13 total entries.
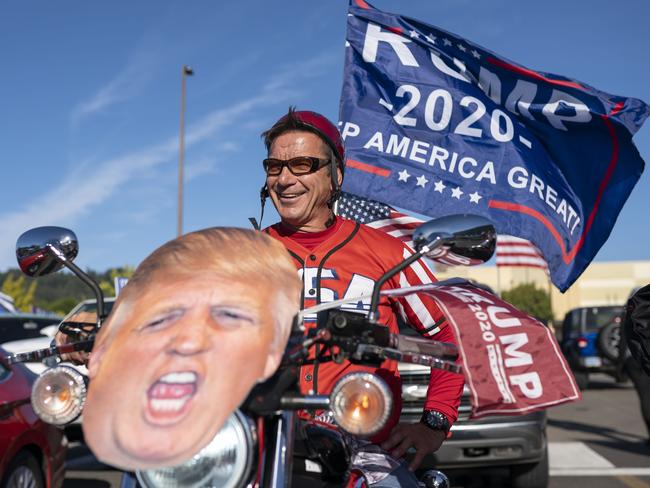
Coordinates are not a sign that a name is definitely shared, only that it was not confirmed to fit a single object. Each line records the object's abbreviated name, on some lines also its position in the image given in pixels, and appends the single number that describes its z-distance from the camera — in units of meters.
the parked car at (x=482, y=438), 6.31
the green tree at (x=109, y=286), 39.95
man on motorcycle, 2.61
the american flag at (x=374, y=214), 5.20
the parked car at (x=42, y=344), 9.58
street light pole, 26.25
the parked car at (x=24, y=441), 4.59
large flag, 5.22
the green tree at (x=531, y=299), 80.62
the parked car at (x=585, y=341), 17.75
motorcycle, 1.46
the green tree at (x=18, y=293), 48.12
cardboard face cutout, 1.40
